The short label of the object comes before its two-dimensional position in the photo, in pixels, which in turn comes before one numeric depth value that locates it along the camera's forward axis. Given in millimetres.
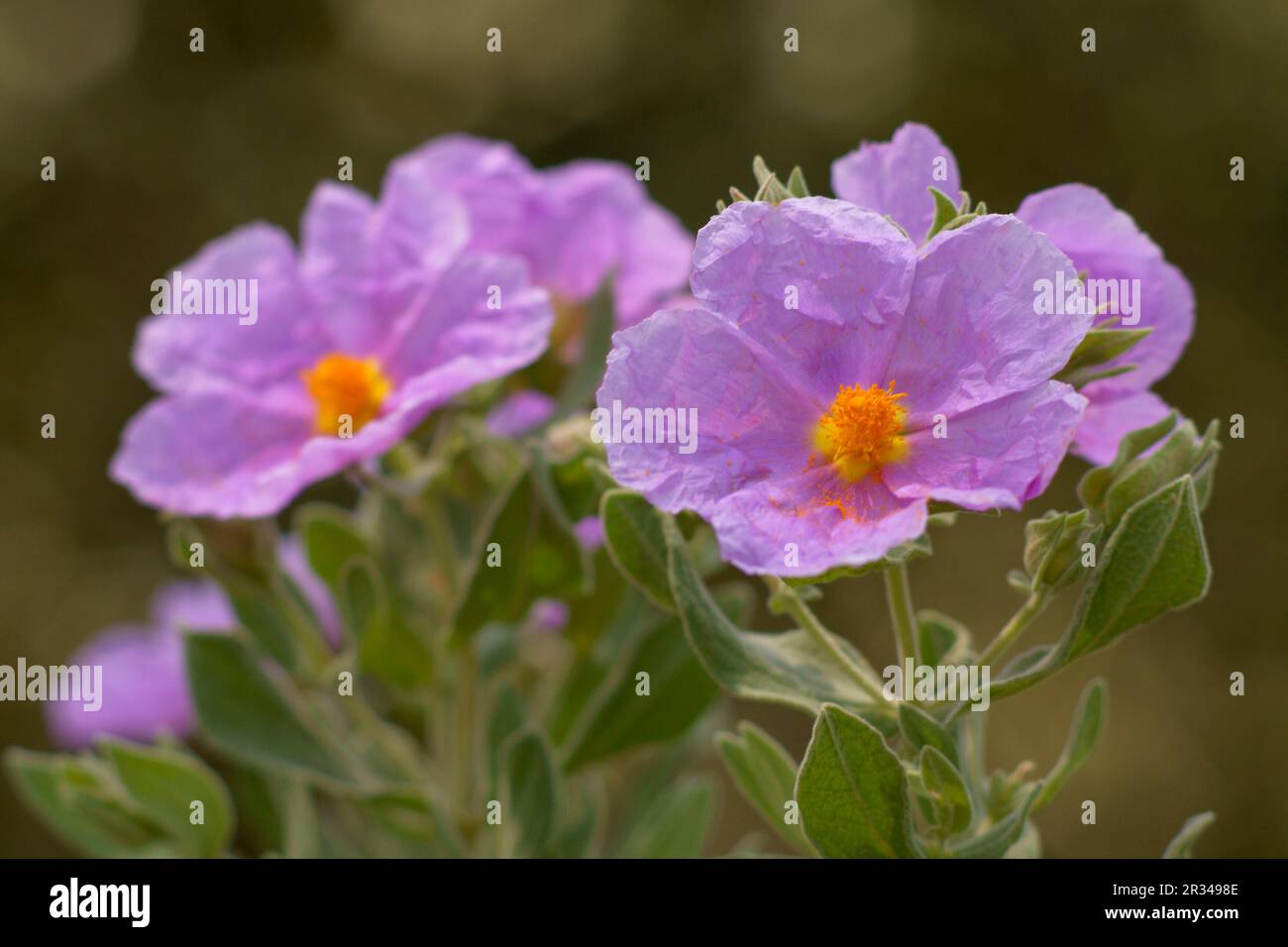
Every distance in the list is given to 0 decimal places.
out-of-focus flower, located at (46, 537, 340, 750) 442
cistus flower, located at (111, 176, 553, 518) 357
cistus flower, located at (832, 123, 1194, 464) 326
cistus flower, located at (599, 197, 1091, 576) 306
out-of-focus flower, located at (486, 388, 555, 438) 388
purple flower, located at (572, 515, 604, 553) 367
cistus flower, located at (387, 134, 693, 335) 382
